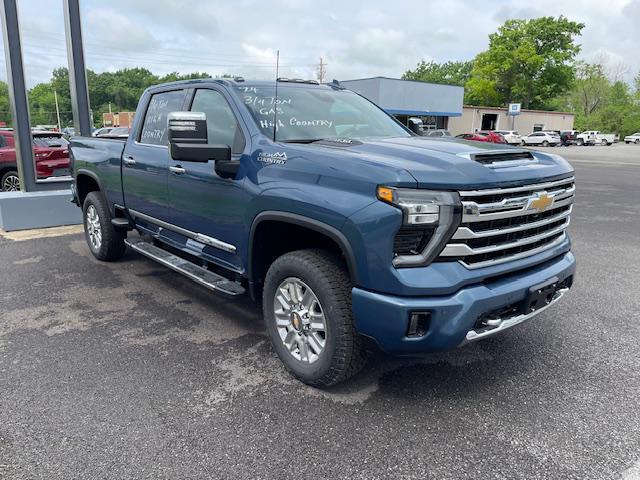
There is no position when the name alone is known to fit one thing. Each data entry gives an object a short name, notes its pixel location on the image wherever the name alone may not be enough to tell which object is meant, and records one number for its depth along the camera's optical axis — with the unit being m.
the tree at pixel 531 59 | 63.50
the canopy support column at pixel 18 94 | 7.44
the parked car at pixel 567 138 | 52.31
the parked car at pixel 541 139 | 49.22
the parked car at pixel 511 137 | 41.54
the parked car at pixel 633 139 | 67.31
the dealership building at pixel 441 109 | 40.50
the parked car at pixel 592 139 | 54.31
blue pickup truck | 2.62
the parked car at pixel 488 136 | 34.53
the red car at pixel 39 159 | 10.31
